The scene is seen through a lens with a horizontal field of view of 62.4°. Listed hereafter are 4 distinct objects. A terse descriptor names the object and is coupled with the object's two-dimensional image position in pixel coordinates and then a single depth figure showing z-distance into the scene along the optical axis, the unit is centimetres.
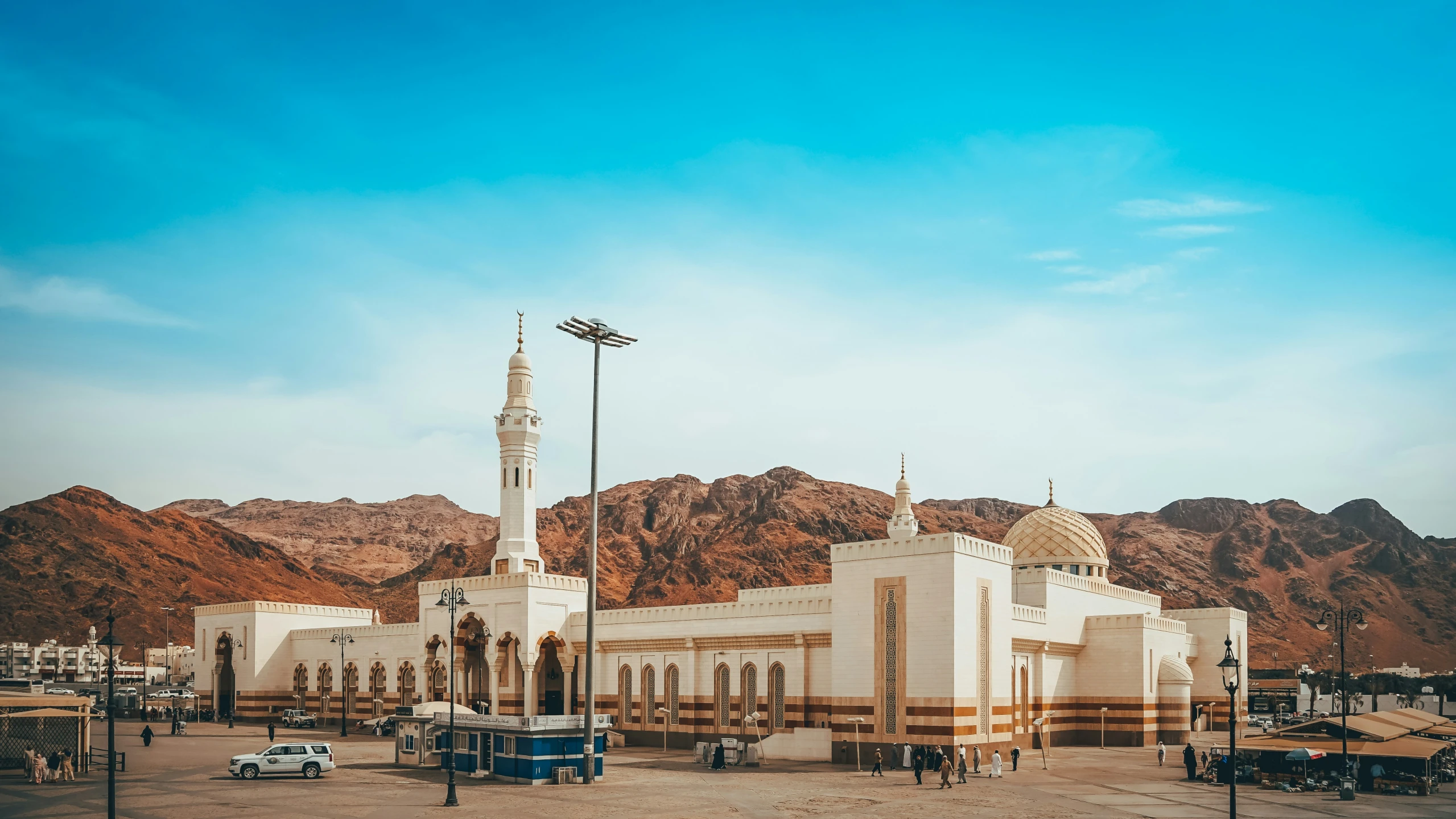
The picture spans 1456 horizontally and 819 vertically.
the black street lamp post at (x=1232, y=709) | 2344
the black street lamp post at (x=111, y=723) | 2150
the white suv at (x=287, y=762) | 3619
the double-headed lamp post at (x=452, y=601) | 2895
